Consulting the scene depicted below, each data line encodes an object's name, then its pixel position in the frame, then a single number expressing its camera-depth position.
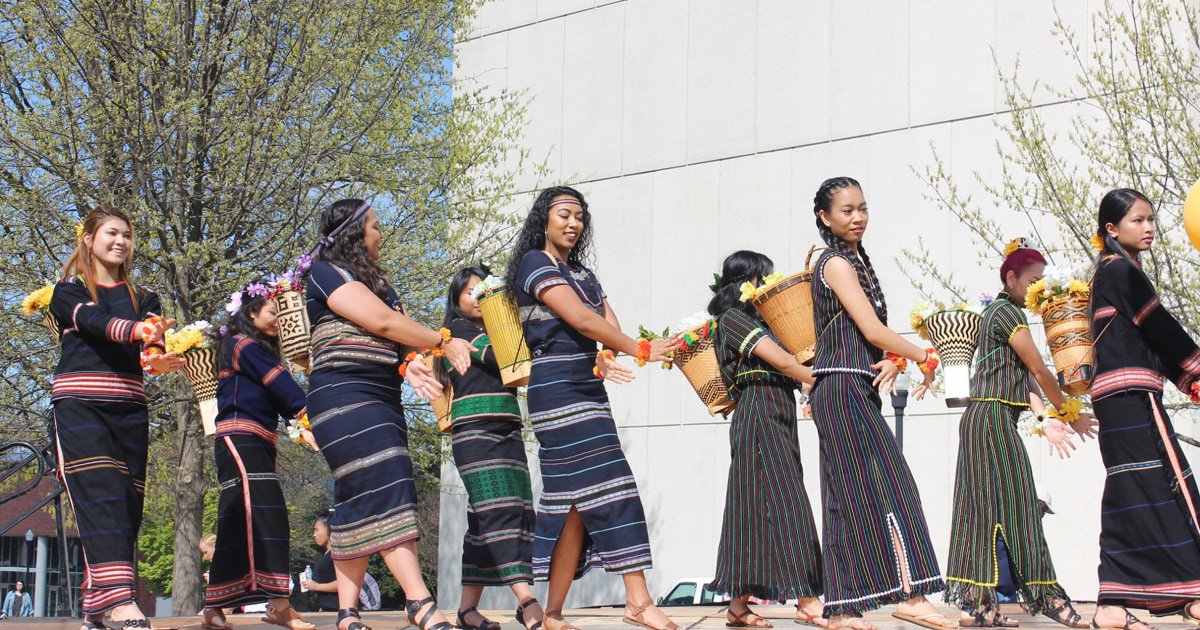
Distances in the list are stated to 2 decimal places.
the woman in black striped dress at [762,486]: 6.28
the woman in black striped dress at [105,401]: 5.83
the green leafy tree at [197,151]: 12.04
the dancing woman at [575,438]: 5.64
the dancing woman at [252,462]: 6.68
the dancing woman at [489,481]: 6.41
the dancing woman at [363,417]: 5.50
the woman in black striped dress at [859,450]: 5.65
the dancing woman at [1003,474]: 6.54
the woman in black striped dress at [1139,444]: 5.61
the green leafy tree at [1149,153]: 11.68
